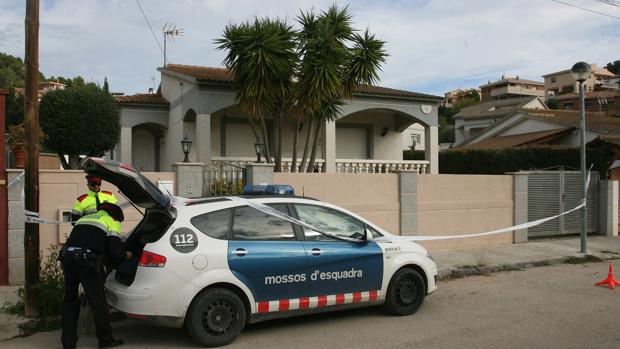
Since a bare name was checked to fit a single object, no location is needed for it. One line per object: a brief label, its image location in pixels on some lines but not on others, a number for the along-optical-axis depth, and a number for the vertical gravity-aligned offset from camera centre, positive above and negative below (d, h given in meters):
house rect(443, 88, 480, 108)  102.12 +17.31
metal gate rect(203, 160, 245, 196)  9.54 -0.02
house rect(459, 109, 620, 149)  22.45 +2.29
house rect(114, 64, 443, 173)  14.78 +1.74
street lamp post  11.31 +1.64
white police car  5.18 -0.90
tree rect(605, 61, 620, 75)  86.12 +18.46
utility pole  6.24 +0.30
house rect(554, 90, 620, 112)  57.67 +9.25
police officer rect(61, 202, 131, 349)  5.09 -0.82
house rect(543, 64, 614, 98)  83.06 +15.85
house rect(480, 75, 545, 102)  83.06 +14.54
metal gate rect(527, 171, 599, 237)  13.27 -0.56
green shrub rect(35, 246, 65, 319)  6.31 -1.38
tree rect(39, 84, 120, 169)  13.88 +1.51
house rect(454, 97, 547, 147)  46.44 +5.25
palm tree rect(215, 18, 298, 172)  11.84 +2.63
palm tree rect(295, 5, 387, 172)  11.95 +2.67
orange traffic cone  8.24 -1.63
